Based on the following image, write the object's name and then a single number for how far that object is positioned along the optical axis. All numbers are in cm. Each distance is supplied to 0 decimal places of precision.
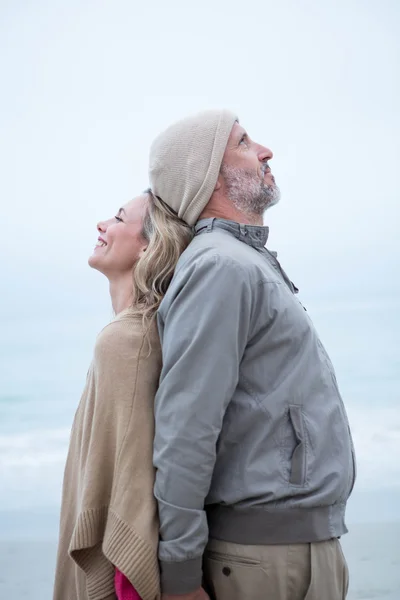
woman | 379
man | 376
